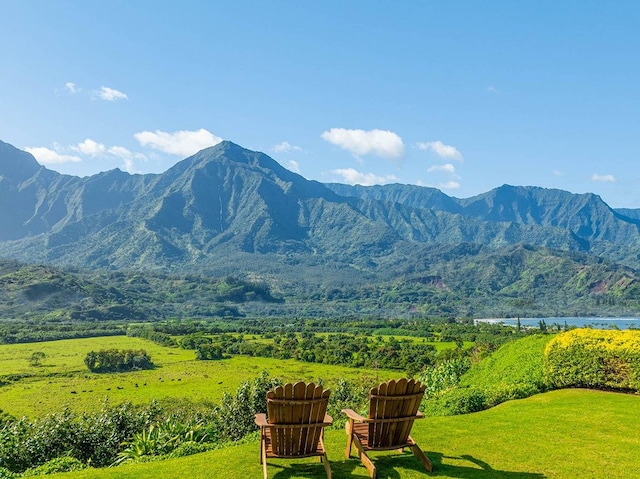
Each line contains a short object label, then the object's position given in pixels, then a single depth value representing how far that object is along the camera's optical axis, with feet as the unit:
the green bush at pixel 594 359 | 46.50
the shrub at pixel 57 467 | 31.94
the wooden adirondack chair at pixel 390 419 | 25.20
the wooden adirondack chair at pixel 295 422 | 23.77
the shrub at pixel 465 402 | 44.86
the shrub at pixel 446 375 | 81.09
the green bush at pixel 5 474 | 29.44
